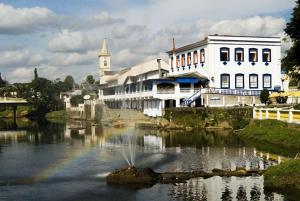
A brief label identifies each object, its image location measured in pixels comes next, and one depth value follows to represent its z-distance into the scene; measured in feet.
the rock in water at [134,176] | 101.78
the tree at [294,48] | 156.97
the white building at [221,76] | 253.65
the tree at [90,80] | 639.23
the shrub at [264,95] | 234.99
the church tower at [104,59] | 478.59
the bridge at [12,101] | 465.88
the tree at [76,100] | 485.28
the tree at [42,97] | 504.02
